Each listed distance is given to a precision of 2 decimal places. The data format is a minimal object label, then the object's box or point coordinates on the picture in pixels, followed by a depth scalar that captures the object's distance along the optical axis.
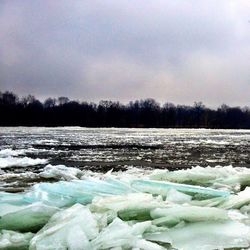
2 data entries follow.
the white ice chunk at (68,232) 3.77
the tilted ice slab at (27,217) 4.53
